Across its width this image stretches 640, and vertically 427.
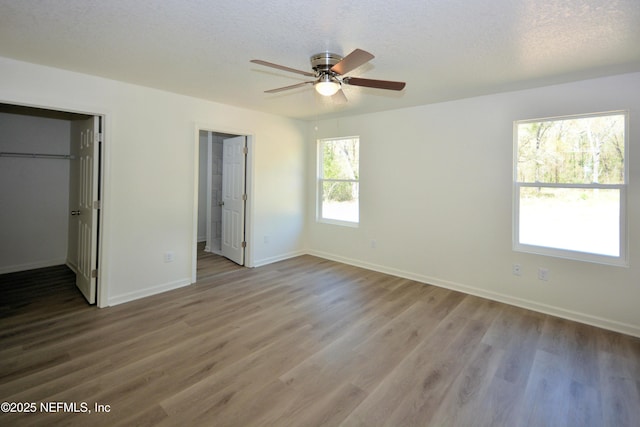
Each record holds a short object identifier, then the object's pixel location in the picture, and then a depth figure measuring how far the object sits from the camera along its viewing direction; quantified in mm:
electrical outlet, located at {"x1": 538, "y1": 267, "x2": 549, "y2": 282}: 3297
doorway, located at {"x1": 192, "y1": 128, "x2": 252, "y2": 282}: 4859
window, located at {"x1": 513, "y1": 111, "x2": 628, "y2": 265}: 2953
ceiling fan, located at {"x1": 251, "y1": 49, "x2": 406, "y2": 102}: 2291
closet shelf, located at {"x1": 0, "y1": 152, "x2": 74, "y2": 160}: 4232
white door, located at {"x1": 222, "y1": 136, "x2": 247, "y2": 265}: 4871
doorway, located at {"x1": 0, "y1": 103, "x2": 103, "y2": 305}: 4285
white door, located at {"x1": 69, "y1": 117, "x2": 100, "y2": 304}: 3268
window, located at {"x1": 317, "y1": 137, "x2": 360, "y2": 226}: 5066
